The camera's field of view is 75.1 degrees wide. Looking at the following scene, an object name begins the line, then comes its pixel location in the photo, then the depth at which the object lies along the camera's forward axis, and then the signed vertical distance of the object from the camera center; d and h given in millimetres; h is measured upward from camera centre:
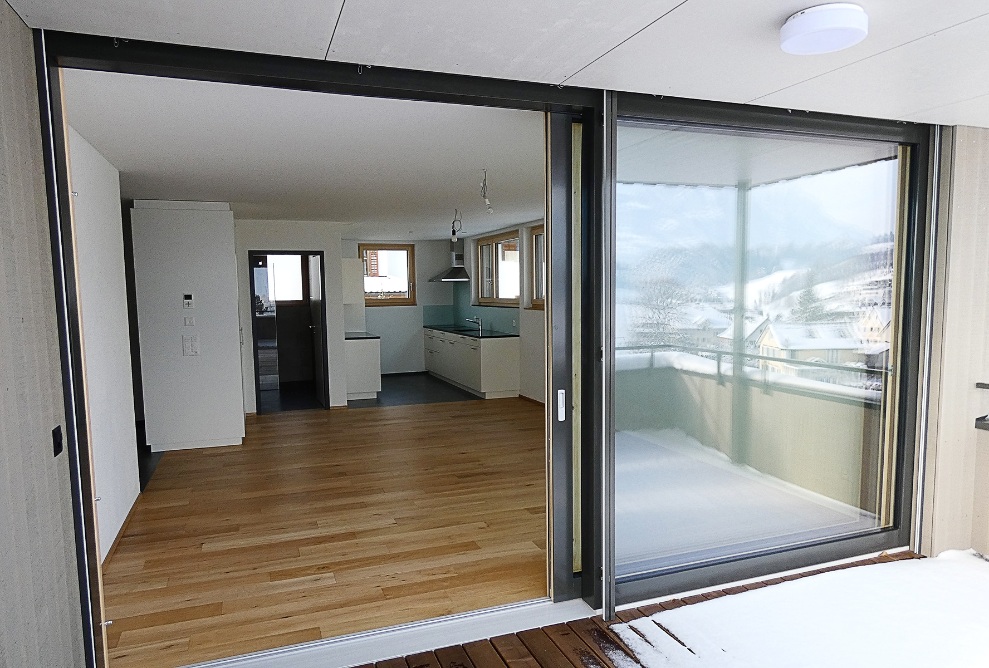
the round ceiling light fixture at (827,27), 1803 +710
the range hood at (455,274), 9070 +119
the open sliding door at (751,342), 2846 -313
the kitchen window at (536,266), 7742 +185
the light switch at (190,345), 5797 -525
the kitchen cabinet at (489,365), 8211 -1081
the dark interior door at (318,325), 7668 -492
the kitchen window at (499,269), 8859 +181
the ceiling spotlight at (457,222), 6968 +720
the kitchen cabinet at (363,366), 8242 -1048
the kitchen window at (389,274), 10352 +157
